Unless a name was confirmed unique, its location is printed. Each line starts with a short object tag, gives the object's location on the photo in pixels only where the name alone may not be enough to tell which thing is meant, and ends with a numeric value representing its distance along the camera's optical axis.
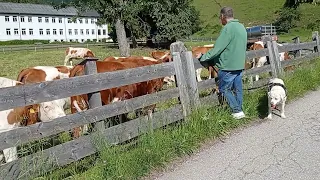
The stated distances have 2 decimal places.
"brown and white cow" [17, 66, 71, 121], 7.82
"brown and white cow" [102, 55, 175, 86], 9.95
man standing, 7.23
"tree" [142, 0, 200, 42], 49.56
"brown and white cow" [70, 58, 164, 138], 6.96
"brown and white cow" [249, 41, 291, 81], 12.87
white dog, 7.68
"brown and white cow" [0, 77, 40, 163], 5.20
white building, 108.62
